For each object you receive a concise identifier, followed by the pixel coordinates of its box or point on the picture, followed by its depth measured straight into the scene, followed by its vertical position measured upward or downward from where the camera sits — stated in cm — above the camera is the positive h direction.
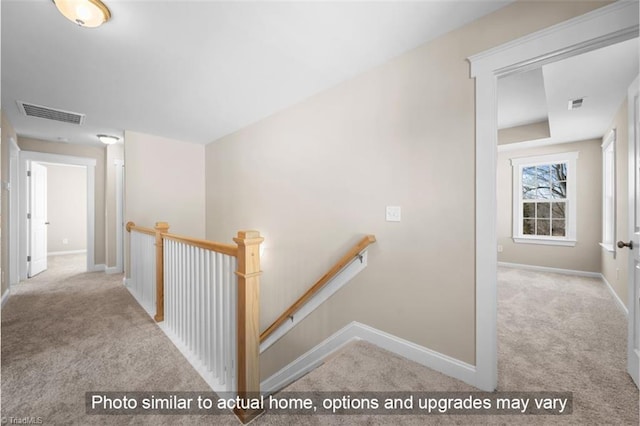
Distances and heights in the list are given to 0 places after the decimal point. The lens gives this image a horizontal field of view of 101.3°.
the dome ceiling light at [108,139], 421 +119
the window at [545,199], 468 +25
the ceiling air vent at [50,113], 304 +122
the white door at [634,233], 159 -13
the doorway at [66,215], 643 -8
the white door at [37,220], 435 -14
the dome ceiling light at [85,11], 150 +119
